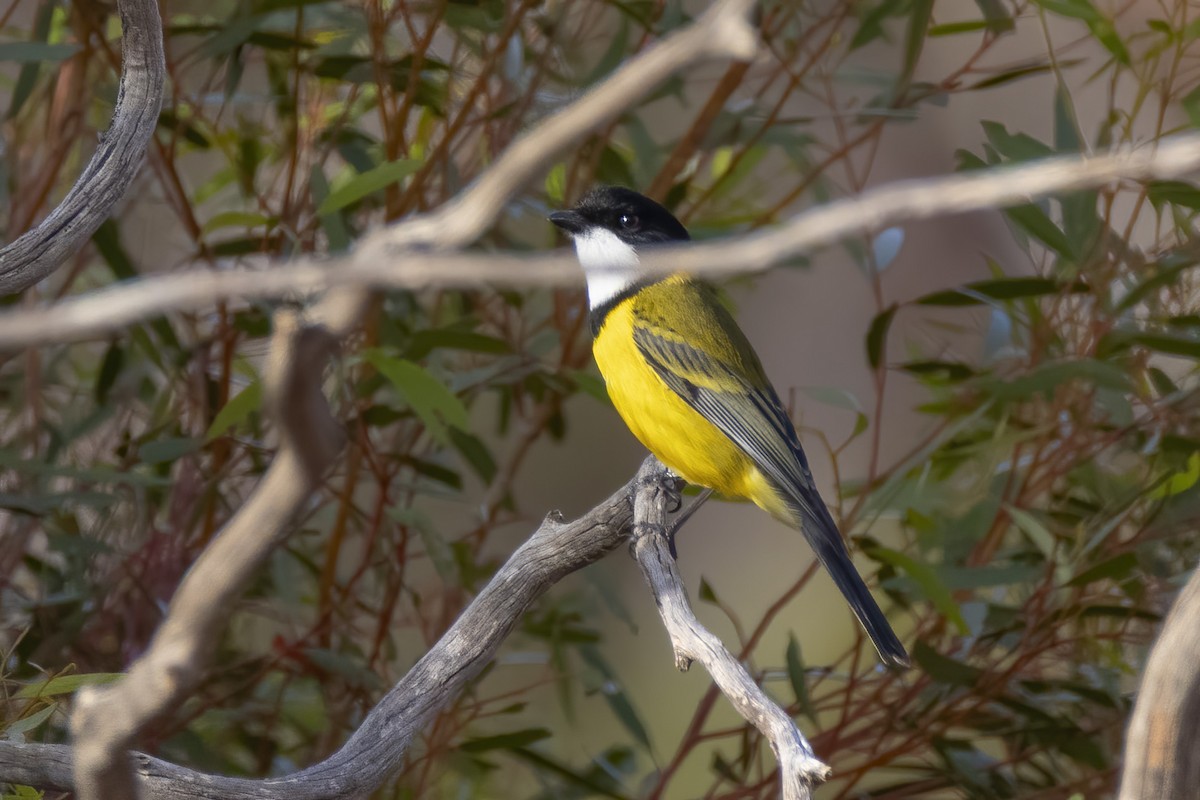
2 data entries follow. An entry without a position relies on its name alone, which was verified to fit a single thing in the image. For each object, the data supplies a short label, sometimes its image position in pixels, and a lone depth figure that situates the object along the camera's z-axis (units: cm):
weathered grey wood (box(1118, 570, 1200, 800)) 478
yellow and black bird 605
